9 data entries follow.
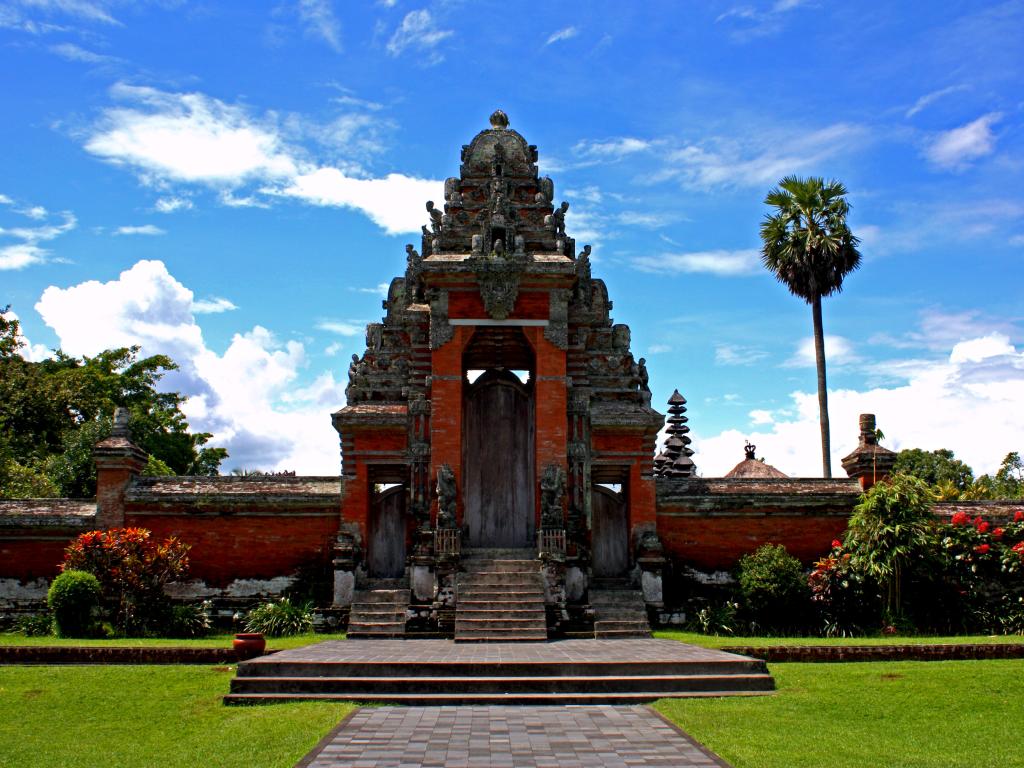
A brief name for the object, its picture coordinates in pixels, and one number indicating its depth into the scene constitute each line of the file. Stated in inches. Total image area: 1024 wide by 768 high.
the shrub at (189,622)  671.8
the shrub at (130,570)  665.6
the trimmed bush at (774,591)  685.9
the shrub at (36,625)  682.2
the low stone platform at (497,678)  424.2
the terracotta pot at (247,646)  493.7
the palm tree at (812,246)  1149.7
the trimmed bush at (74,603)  639.8
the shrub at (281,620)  669.3
